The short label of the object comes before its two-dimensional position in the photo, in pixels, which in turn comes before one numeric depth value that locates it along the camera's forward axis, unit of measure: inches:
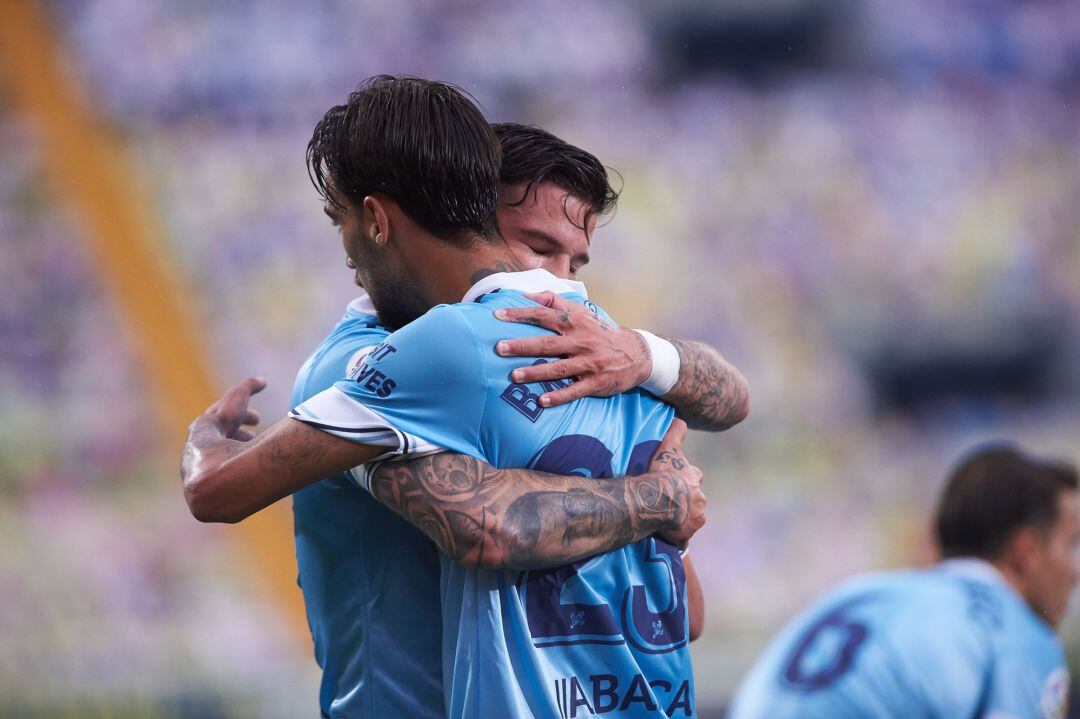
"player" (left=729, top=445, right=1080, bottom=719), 481.7
